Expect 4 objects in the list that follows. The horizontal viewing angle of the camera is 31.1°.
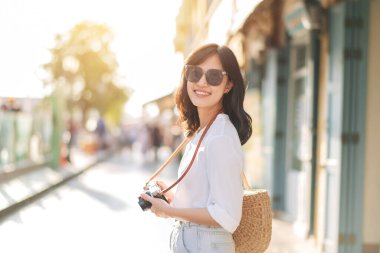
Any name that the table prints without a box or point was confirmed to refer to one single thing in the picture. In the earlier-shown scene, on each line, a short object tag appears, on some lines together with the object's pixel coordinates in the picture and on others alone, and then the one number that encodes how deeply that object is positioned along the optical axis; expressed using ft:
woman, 7.83
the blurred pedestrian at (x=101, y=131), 103.50
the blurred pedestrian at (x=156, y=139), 101.95
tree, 188.34
